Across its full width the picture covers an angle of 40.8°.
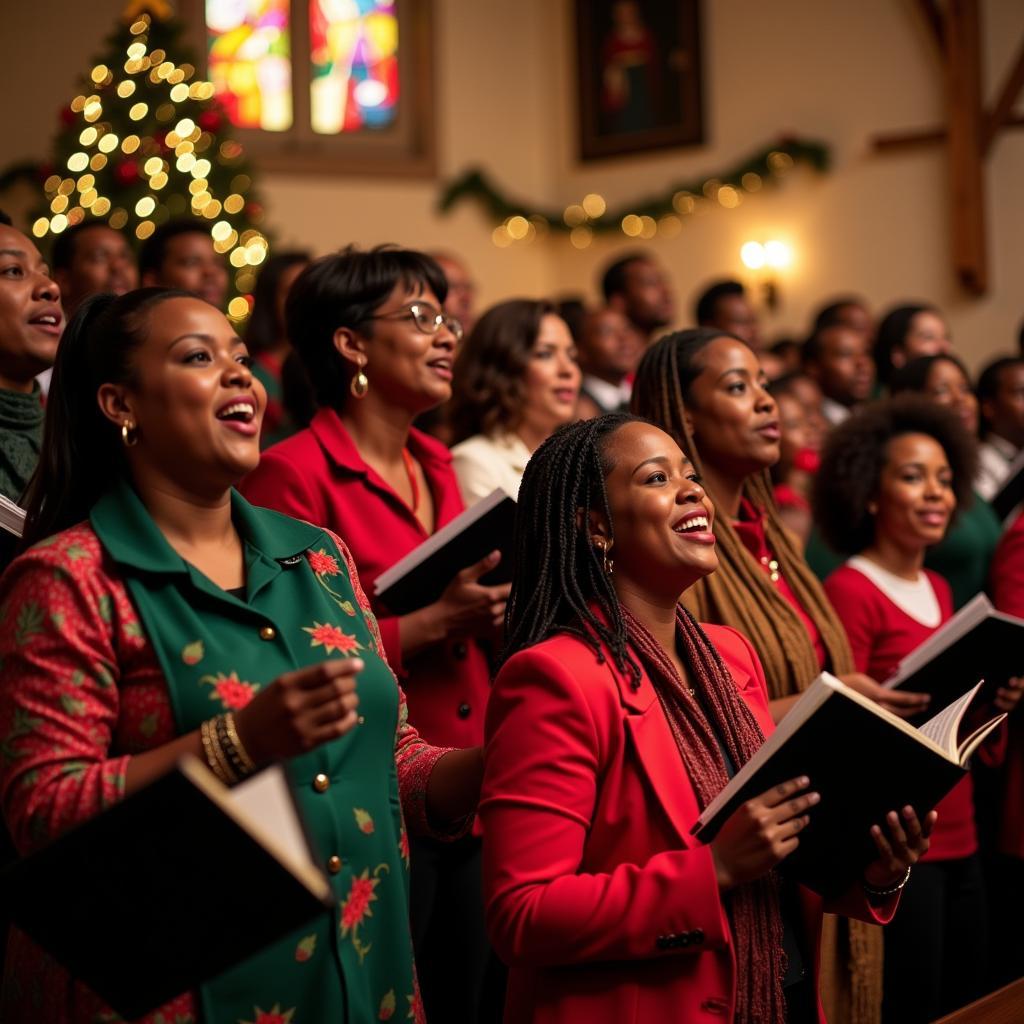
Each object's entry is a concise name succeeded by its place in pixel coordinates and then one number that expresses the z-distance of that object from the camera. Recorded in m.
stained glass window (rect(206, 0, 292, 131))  8.53
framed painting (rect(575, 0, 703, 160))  9.13
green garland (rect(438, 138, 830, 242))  8.75
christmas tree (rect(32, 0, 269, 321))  6.24
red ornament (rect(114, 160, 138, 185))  6.16
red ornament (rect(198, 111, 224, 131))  6.45
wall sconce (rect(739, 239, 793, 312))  8.84
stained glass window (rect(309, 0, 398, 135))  8.88
